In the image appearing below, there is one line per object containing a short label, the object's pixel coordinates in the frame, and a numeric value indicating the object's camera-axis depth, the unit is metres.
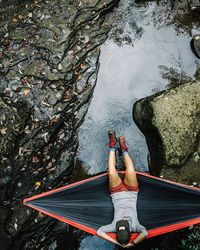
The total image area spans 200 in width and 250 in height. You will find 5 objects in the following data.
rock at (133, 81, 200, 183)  4.68
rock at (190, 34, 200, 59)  5.27
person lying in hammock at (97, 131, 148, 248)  4.17
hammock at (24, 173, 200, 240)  4.22
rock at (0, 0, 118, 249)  4.94
